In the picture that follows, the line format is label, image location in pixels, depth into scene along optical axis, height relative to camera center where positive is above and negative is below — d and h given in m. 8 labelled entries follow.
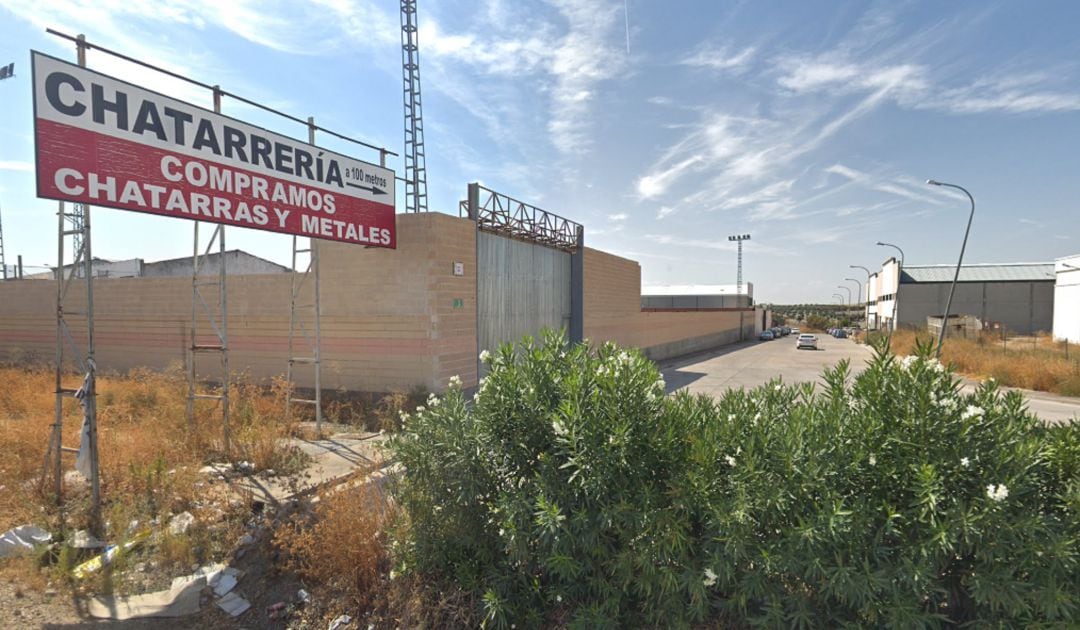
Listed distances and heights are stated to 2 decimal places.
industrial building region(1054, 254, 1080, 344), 32.53 +0.31
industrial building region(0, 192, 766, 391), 10.85 -0.31
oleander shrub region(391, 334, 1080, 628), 2.43 -1.13
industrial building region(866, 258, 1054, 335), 46.22 +0.85
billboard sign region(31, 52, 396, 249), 5.05 +1.74
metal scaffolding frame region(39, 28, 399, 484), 5.03 -0.41
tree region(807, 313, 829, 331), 77.31 -3.56
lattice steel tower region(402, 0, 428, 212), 30.97 +12.74
